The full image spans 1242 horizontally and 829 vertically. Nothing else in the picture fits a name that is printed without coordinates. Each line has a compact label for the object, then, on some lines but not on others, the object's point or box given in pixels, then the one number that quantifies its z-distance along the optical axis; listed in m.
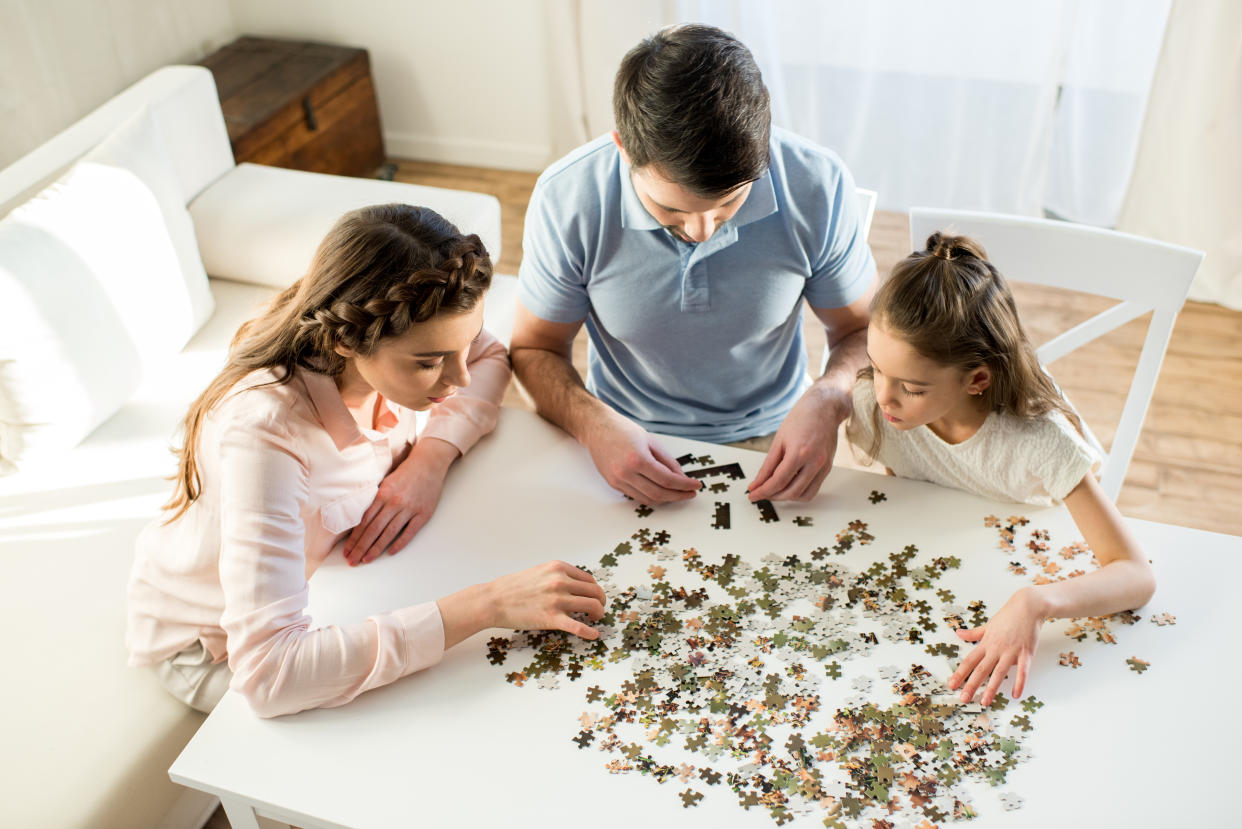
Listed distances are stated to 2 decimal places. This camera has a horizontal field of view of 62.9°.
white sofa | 1.71
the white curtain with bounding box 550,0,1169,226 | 3.49
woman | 1.31
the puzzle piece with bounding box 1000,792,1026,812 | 1.19
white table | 1.19
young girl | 1.42
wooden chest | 3.52
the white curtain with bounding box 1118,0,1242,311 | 3.21
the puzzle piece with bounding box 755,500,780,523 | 1.56
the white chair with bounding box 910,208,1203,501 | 1.82
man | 1.44
